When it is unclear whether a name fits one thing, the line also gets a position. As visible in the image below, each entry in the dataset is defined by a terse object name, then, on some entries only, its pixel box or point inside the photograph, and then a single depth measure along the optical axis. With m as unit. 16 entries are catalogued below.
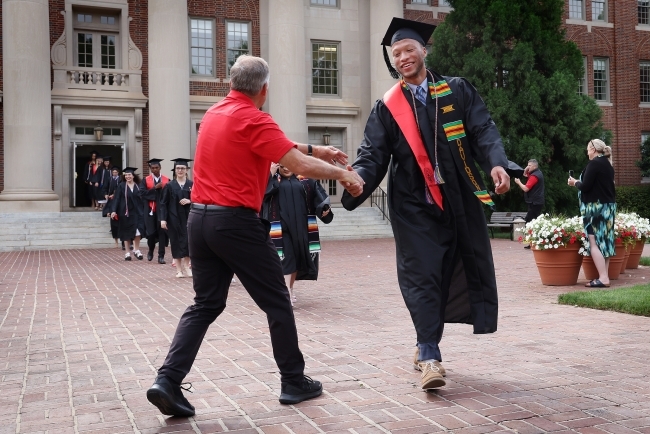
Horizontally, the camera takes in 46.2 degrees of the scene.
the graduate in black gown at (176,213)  12.98
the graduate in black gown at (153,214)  15.94
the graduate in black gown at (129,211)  18.23
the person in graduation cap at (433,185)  5.05
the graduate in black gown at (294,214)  9.23
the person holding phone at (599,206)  10.63
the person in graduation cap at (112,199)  19.11
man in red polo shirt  4.39
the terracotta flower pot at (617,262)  11.73
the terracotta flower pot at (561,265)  11.09
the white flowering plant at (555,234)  10.99
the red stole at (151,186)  16.50
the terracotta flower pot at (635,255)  13.11
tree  25.72
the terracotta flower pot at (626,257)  12.44
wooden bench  23.89
